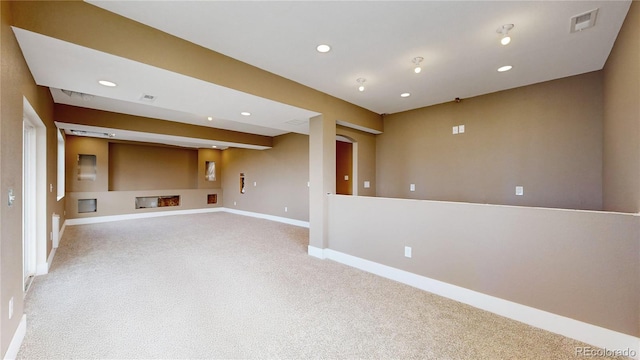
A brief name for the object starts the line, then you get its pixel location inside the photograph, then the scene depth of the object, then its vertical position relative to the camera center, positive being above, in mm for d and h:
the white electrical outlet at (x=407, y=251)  3227 -920
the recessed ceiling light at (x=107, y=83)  2787 +1105
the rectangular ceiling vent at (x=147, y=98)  3300 +1112
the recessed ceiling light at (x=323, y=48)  2689 +1422
